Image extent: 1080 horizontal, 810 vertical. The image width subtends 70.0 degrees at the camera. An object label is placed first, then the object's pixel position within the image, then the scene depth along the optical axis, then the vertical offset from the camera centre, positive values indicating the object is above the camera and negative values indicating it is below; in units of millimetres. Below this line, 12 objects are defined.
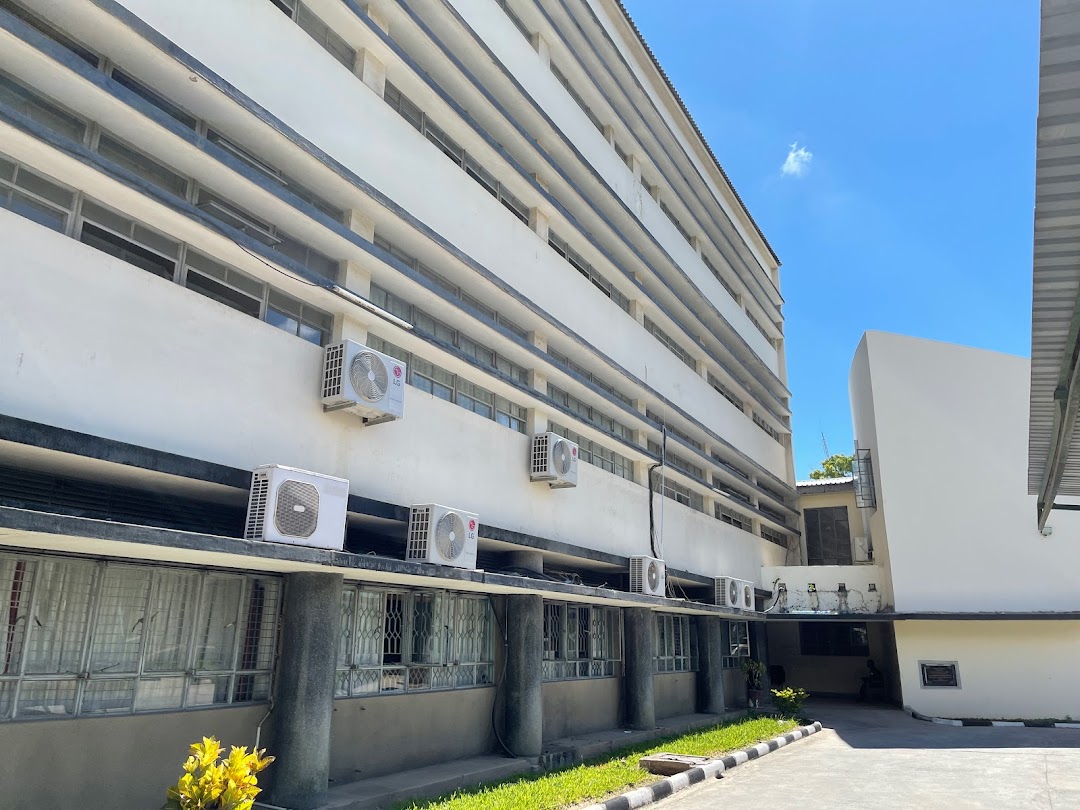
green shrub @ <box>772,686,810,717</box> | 18547 -1747
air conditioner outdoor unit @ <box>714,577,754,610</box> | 18469 +778
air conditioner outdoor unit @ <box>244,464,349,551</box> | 7055 +1005
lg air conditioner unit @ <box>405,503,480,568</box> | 8953 +969
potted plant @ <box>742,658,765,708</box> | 20859 -1426
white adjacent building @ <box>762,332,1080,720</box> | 20203 +1956
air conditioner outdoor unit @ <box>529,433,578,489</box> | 12680 +2598
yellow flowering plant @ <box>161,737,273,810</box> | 5508 -1161
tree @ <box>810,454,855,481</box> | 52562 +10621
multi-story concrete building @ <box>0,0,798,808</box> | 6613 +2552
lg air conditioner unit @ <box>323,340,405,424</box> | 8617 +2608
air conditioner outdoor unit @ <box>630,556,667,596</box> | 14477 +874
